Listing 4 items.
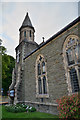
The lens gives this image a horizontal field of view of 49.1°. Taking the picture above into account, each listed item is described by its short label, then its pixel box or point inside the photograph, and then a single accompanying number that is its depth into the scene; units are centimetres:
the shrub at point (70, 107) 453
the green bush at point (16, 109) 893
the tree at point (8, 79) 3070
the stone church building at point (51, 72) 691
